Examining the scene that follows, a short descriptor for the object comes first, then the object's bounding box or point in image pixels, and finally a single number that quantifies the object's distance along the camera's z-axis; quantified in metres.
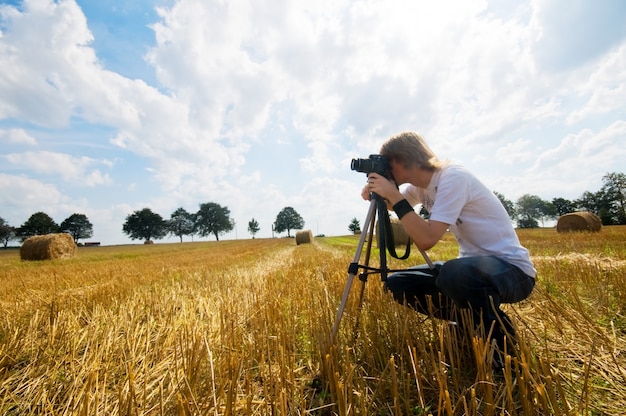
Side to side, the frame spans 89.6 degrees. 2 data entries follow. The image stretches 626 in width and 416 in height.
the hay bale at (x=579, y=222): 22.88
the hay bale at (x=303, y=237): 35.06
